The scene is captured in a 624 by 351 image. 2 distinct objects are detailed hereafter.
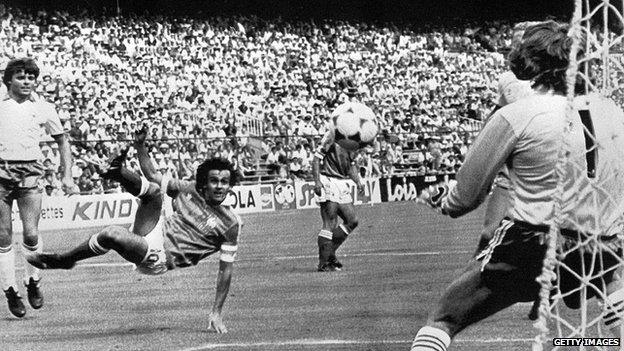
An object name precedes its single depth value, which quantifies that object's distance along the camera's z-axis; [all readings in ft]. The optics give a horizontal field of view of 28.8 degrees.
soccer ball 46.11
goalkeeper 16.55
